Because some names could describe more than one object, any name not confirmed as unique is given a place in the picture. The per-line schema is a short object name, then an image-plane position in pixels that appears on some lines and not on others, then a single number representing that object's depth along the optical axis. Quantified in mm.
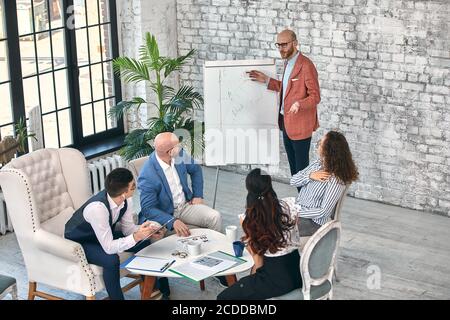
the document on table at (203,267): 5816
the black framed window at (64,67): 8742
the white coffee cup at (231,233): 6309
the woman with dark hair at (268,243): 5496
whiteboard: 8336
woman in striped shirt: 6508
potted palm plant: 8742
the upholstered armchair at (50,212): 6238
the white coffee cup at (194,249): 6070
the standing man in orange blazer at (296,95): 8047
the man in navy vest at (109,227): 6039
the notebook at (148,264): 5922
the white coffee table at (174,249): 5871
